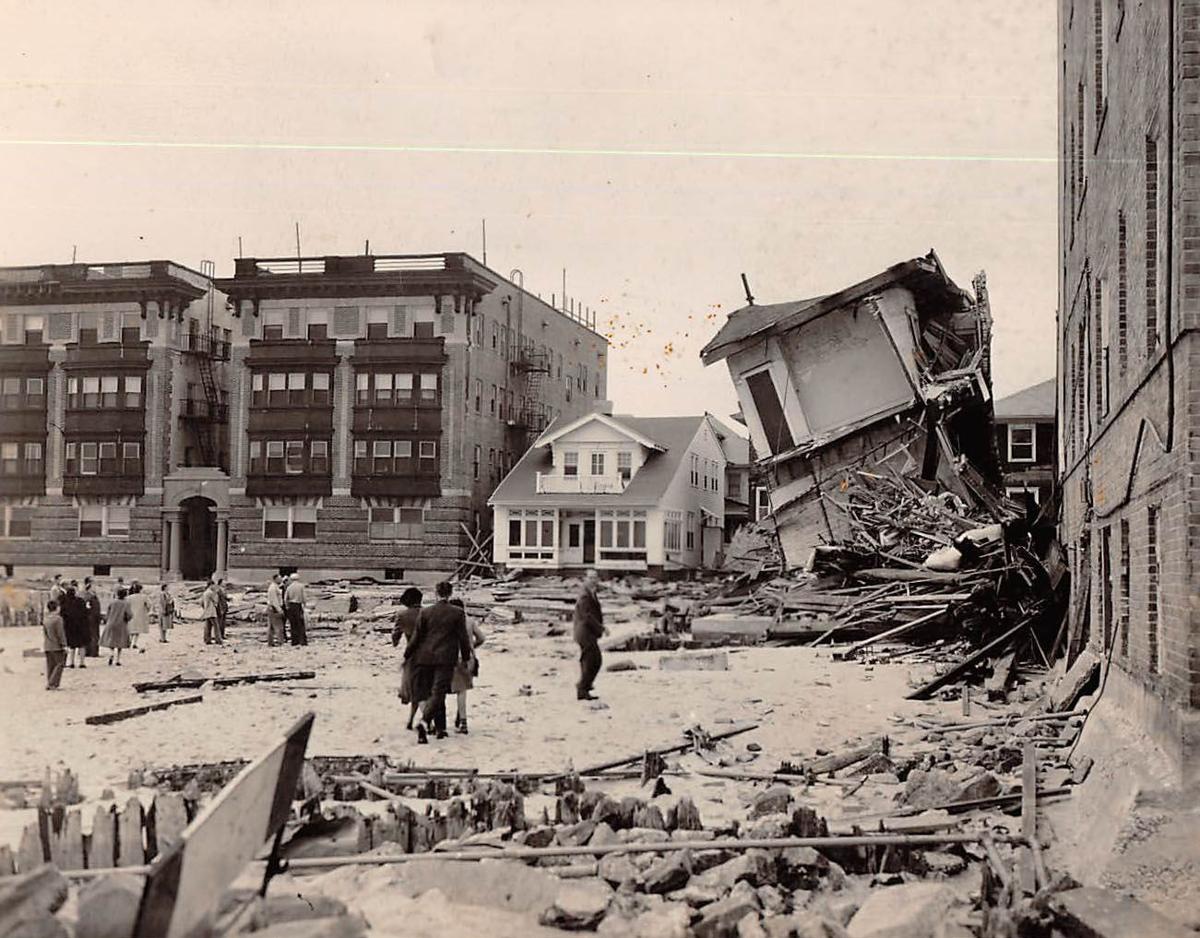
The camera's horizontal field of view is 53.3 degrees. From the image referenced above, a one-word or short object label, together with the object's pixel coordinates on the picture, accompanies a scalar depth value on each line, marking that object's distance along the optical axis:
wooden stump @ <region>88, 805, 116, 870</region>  7.87
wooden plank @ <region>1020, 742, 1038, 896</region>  7.14
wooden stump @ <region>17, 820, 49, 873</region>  7.66
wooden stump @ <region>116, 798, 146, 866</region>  7.93
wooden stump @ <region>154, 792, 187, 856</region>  8.07
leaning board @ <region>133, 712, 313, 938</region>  5.55
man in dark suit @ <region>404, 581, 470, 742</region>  11.05
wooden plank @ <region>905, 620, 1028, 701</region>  13.59
